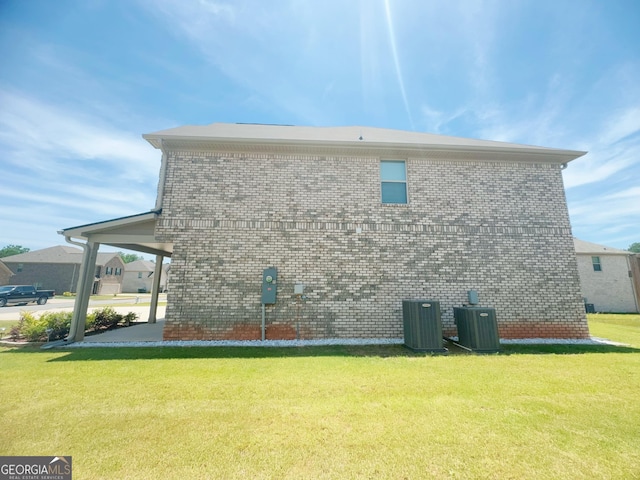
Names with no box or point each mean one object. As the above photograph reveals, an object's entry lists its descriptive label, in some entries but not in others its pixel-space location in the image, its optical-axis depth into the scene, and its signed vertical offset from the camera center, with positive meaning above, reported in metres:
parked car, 20.48 -0.93
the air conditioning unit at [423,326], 6.28 -1.01
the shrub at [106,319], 9.28 -1.28
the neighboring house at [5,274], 32.31 +1.20
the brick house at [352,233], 7.34 +1.53
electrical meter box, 7.23 -0.01
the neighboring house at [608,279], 18.28 +0.49
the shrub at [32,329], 7.03 -1.22
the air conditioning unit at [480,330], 6.30 -1.08
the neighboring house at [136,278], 47.66 +1.14
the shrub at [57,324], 7.28 -1.12
